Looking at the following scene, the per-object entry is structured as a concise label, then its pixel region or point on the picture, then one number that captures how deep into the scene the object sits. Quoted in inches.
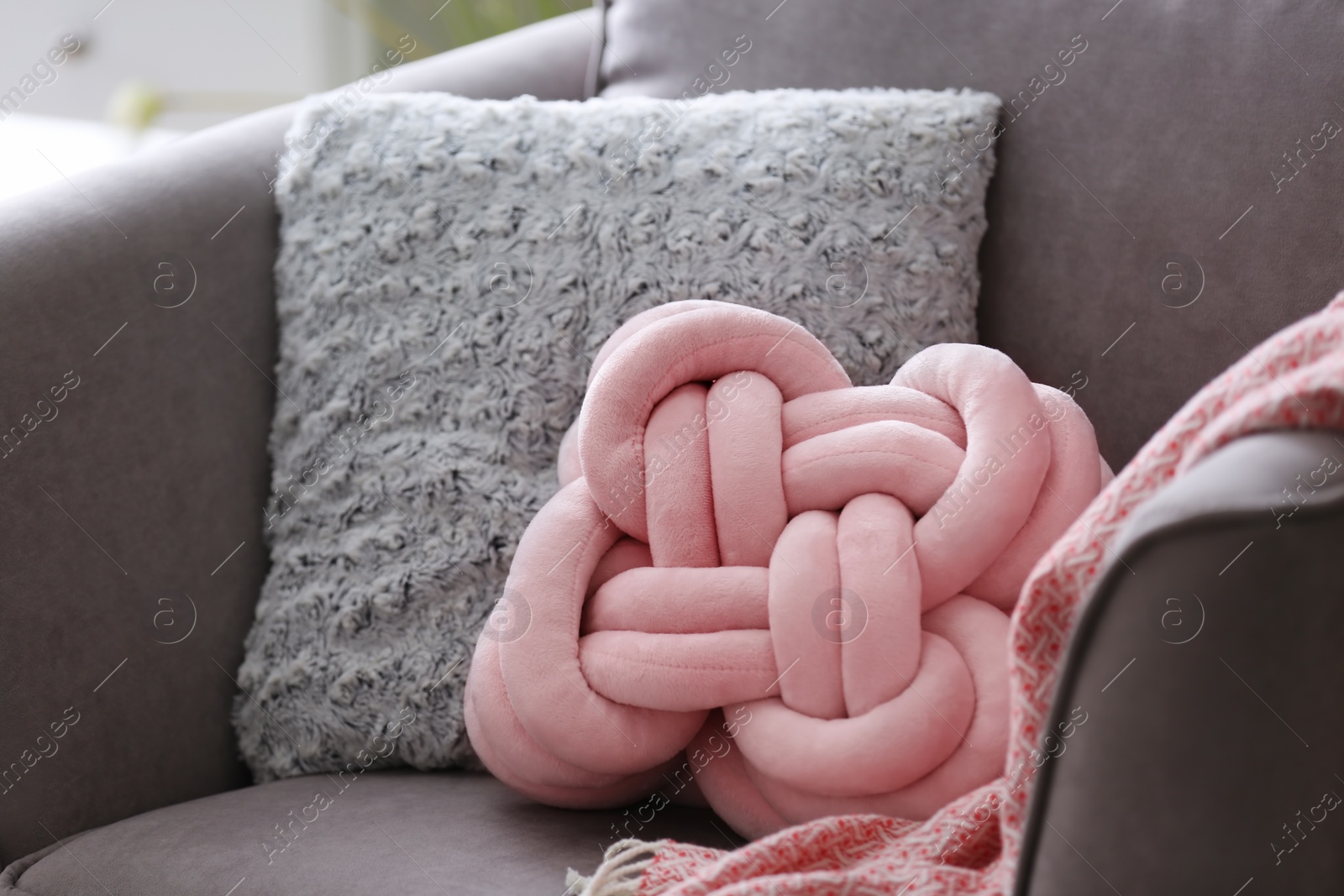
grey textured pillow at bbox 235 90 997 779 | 65.8
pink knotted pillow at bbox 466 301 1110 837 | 60.2
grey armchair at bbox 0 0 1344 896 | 63.3
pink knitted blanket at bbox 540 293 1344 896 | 54.4
